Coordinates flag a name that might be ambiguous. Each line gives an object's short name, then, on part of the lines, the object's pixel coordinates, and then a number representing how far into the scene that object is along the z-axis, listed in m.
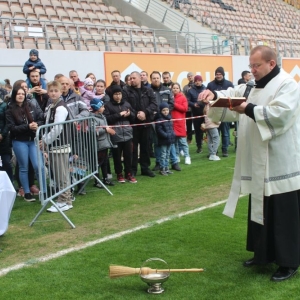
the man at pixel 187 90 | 12.81
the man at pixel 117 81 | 9.07
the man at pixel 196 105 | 11.49
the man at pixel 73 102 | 7.51
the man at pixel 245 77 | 12.50
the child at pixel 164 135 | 9.48
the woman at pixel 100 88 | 9.46
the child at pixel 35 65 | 9.54
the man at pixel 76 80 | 9.92
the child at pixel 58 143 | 6.52
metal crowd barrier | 6.42
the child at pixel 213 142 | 11.05
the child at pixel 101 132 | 8.19
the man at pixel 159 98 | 9.68
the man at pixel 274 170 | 4.13
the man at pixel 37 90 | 8.18
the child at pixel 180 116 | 10.20
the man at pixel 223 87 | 11.09
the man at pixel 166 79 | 10.71
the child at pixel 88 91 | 9.24
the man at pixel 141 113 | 9.05
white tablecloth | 5.43
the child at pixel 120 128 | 8.59
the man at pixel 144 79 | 10.48
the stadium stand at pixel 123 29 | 14.07
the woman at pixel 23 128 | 7.38
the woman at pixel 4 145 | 7.58
